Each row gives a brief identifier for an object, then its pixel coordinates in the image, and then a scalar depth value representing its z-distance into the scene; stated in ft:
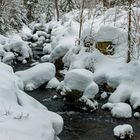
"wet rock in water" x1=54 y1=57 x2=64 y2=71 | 74.69
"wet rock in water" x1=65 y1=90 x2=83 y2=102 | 51.27
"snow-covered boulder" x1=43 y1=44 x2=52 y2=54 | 94.48
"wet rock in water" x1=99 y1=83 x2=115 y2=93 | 58.23
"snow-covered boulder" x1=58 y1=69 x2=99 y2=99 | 52.11
